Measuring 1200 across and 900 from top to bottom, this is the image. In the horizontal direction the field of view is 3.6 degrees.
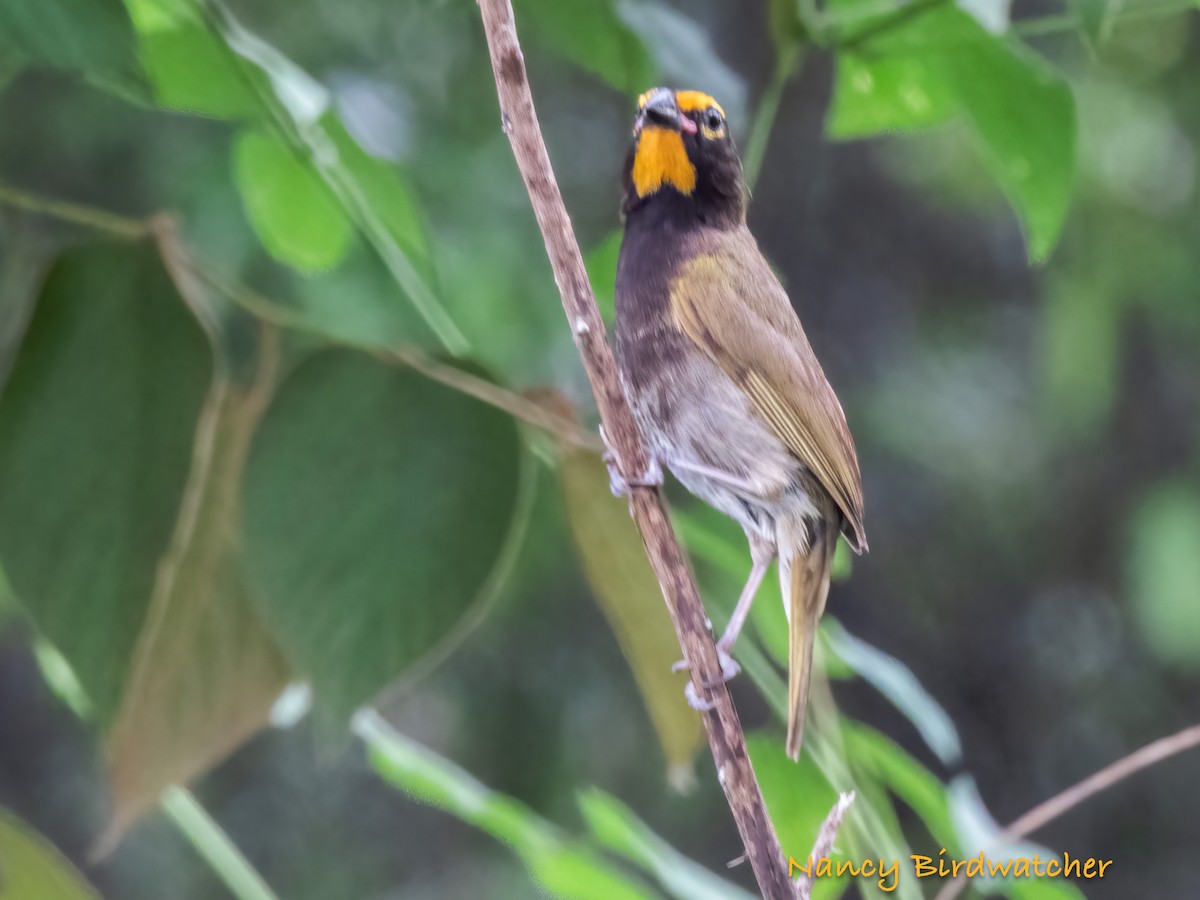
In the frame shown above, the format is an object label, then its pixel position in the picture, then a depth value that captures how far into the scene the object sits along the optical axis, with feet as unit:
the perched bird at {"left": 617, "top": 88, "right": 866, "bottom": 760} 9.76
